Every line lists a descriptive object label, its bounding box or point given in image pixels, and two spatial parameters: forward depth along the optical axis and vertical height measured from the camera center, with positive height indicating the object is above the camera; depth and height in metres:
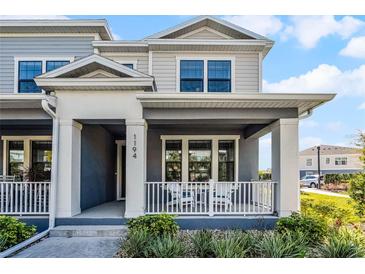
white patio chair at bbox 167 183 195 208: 8.67 -1.10
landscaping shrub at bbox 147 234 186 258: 5.52 -1.65
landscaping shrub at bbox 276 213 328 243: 6.55 -1.51
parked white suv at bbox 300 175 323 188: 30.91 -2.46
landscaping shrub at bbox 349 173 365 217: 8.55 -0.98
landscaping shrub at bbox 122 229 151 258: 5.77 -1.67
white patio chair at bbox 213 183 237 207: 8.52 -1.06
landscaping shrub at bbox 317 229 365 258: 5.48 -1.61
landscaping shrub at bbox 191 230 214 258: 5.81 -1.67
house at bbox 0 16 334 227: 7.91 +0.99
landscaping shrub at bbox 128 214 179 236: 6.63 -1.47
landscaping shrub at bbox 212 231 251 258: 5.48 -1.62
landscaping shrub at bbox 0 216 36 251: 6.39 -1.64
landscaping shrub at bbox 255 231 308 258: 5.49 -1.62
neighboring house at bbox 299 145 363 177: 37.34 -0.44
